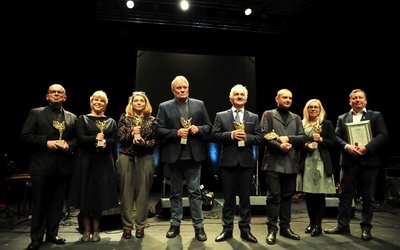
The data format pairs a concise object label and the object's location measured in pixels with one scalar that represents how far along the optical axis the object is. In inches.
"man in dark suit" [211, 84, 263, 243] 141.7
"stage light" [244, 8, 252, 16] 274.0
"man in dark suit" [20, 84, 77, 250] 131.8
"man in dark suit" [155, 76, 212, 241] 141.5
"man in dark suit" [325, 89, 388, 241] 150.9
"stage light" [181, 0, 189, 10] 260.8
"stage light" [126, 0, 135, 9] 260.7
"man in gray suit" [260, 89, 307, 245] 142.6
